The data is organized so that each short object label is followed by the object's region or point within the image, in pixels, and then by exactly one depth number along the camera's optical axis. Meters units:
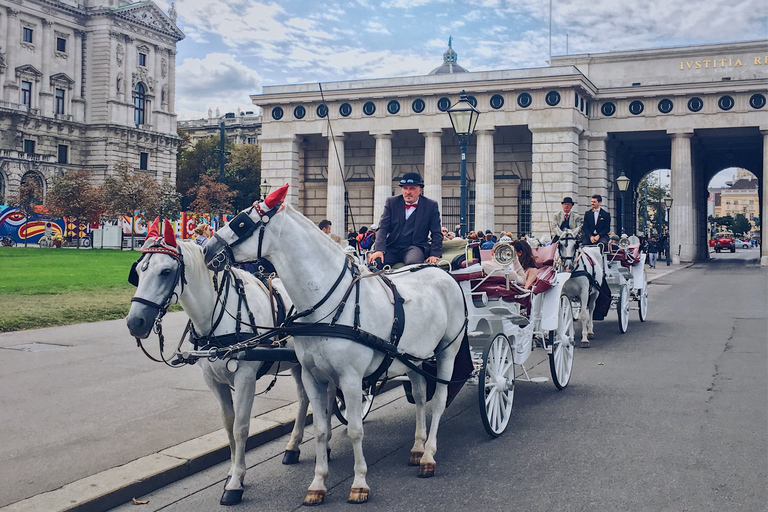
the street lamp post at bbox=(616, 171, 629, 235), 33.91
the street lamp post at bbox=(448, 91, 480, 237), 15.83
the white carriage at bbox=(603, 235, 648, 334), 14.98
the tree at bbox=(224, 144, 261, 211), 80.50
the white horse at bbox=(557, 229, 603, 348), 13.16
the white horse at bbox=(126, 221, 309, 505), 5.12
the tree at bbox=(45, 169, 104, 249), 52.50
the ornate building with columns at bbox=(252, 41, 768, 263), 41.09
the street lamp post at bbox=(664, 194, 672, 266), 45.17
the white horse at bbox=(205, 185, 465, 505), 5.12
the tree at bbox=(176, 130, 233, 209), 90.25
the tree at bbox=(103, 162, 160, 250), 56.78
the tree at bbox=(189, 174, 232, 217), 59.03
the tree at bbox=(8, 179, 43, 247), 56.22
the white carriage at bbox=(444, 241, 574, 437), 7.25
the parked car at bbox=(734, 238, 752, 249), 110.66
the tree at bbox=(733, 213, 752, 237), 136.74
